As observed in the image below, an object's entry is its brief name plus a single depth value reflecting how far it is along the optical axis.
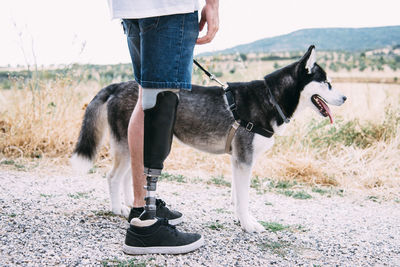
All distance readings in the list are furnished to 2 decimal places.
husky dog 3.02
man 2.09
